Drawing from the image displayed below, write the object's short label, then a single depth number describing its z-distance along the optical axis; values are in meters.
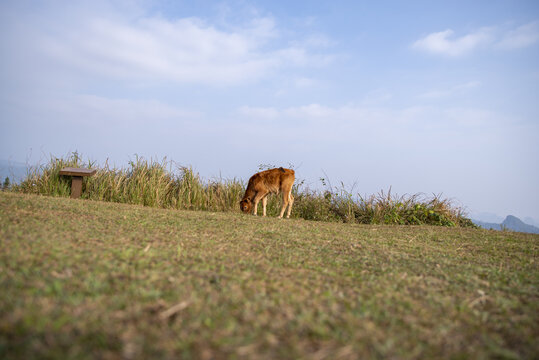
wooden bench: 7.12
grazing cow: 7.50
